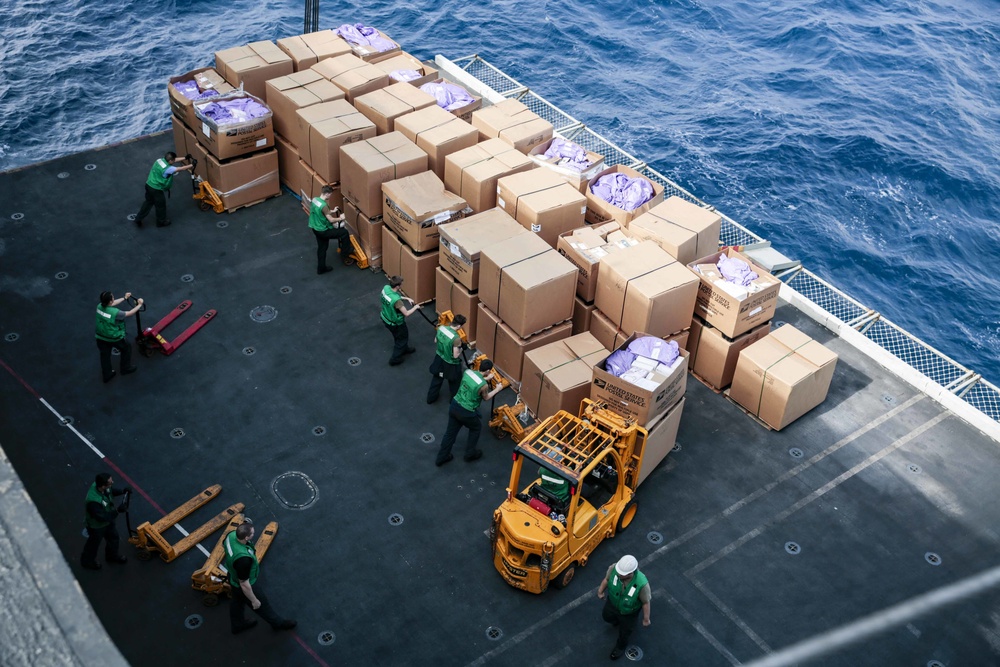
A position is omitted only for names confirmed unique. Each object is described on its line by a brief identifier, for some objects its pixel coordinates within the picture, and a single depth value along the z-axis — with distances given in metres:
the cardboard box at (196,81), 15.84
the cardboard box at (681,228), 13.23
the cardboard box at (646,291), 12.12
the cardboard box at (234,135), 15.05
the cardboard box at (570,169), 14.55
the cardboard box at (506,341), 12.41
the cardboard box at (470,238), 12.75
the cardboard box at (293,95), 15.58
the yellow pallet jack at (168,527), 10.09
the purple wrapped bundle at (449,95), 16.41
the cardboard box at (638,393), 10.69
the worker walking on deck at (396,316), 12.55
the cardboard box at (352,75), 16.30
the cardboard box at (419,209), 13.38
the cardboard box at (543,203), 13.52
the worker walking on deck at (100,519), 9.38
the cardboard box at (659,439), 11.06
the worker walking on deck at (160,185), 14.70
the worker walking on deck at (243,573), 8.81
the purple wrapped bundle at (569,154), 14.77
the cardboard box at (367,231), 14.41
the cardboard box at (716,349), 12.80
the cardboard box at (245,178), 15.43
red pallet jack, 12.78
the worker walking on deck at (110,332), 11.80
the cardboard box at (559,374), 11.70
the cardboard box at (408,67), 16.80
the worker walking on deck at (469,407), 11.00
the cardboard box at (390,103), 15.55
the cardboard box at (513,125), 15.29
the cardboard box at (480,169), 14.09
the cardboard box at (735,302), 12.47
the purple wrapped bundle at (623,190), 14.23
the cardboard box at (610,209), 13.97
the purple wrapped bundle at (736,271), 12.83
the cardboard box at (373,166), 14.05
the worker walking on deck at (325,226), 13.98
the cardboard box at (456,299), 13.05
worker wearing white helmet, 8.86
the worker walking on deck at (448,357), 11.80
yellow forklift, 9.80
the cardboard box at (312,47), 17.12
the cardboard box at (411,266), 13.74
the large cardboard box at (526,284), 12.05
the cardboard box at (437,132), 14.82
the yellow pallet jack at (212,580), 9.69
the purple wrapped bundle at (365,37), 17.89
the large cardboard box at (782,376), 12.16
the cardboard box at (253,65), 16.52
